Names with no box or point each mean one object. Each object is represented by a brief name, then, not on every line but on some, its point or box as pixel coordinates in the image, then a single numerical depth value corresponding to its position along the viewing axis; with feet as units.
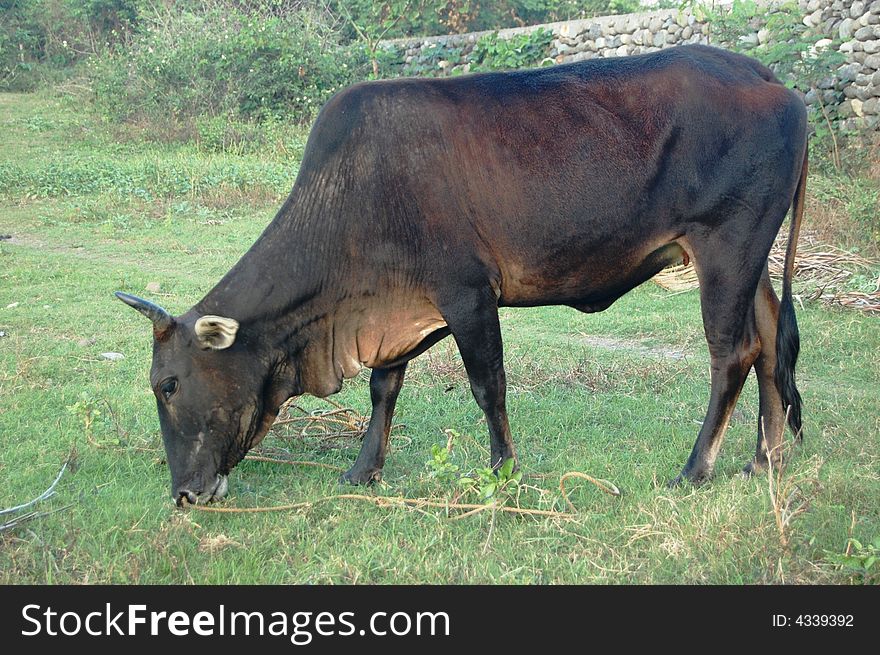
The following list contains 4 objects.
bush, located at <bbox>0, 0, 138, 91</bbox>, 66.18
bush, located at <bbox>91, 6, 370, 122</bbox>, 53.21
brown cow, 14.64
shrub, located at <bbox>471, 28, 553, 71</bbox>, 54.29
